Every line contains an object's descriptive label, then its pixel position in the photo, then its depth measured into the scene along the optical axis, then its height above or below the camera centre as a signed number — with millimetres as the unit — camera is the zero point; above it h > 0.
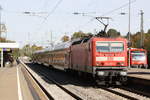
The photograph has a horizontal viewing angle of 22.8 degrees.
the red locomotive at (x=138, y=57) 50969 +450
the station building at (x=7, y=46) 57750 +2326
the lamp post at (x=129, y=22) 45869 +4734
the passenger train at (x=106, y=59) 21344 +69
